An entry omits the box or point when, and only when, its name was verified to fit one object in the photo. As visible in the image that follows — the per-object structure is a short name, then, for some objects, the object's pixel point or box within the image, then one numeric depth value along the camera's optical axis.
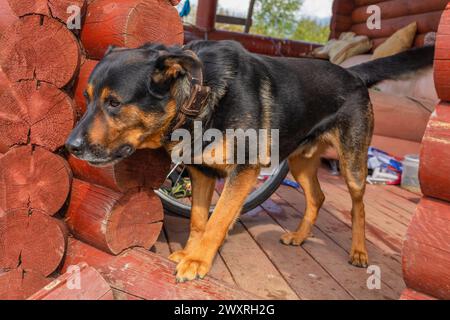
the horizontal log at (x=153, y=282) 1.95
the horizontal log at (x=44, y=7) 2.25
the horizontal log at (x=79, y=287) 1.72
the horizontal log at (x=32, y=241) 2.46
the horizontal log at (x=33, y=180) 2.38
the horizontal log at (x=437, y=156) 1.59
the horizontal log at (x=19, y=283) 2.48
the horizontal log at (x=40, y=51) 2.26
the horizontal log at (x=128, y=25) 2.21
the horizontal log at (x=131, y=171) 2.28
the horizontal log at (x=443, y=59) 1.57
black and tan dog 1.98
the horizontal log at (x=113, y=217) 2.34
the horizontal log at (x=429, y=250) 1.54
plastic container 4.84
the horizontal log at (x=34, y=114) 2.33
